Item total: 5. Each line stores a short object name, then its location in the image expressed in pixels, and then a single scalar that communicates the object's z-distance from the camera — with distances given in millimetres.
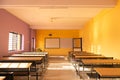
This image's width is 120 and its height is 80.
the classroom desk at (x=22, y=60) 2891
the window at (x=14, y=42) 4695
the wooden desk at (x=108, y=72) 1600
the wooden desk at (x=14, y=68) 2117
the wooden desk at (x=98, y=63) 2535
